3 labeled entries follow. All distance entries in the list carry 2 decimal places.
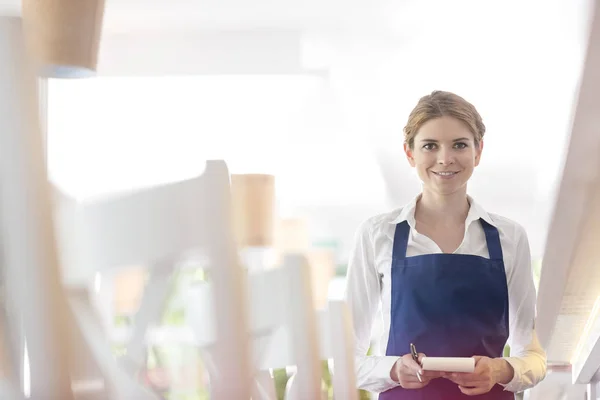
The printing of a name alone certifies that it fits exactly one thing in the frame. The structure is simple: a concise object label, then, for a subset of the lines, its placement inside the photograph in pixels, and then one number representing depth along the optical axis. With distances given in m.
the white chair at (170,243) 1.49
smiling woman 3.02
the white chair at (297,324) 2.40
